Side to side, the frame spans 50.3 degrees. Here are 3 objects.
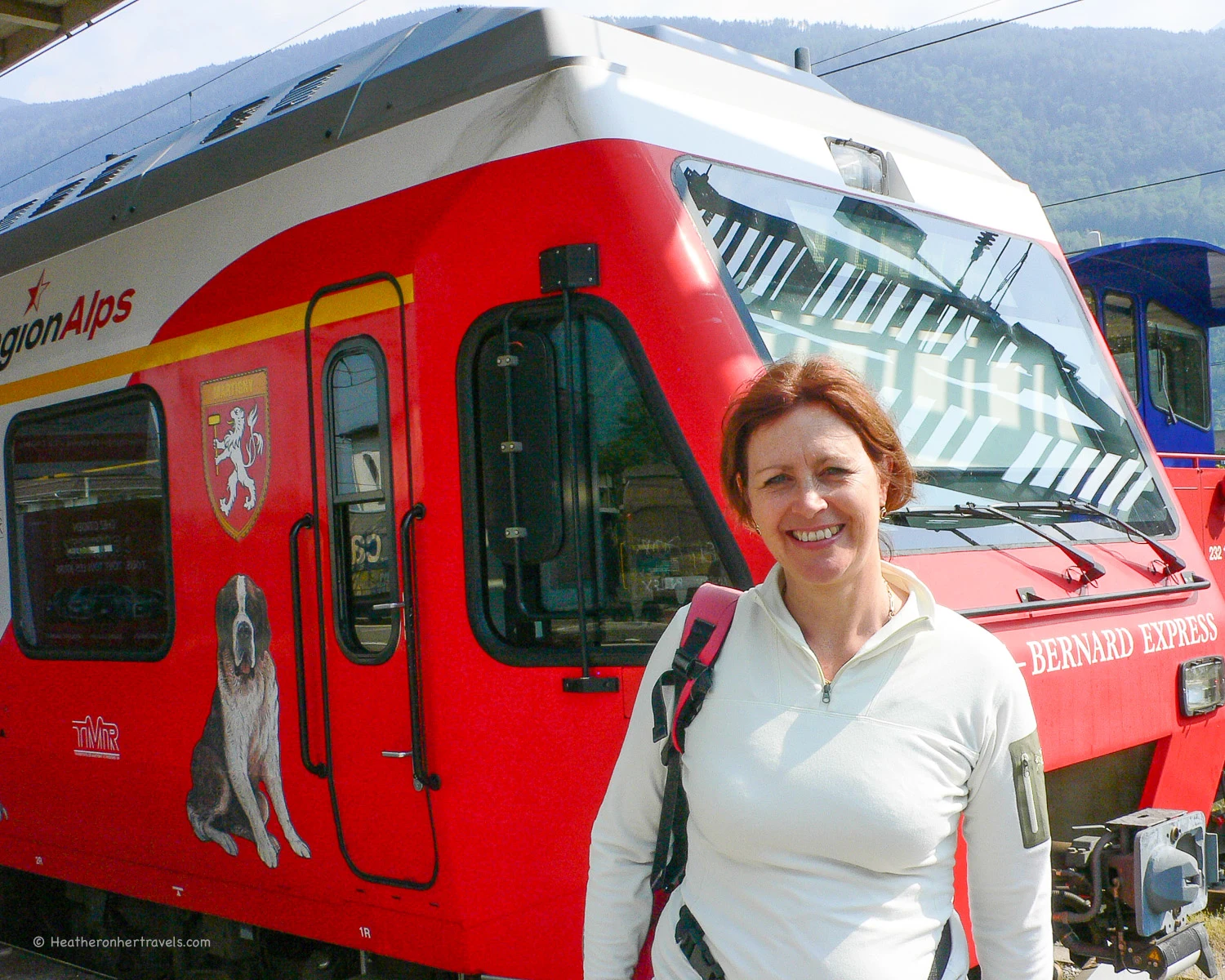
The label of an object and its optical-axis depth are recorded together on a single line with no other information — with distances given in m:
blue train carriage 9.48
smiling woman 1.91
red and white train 3.24
